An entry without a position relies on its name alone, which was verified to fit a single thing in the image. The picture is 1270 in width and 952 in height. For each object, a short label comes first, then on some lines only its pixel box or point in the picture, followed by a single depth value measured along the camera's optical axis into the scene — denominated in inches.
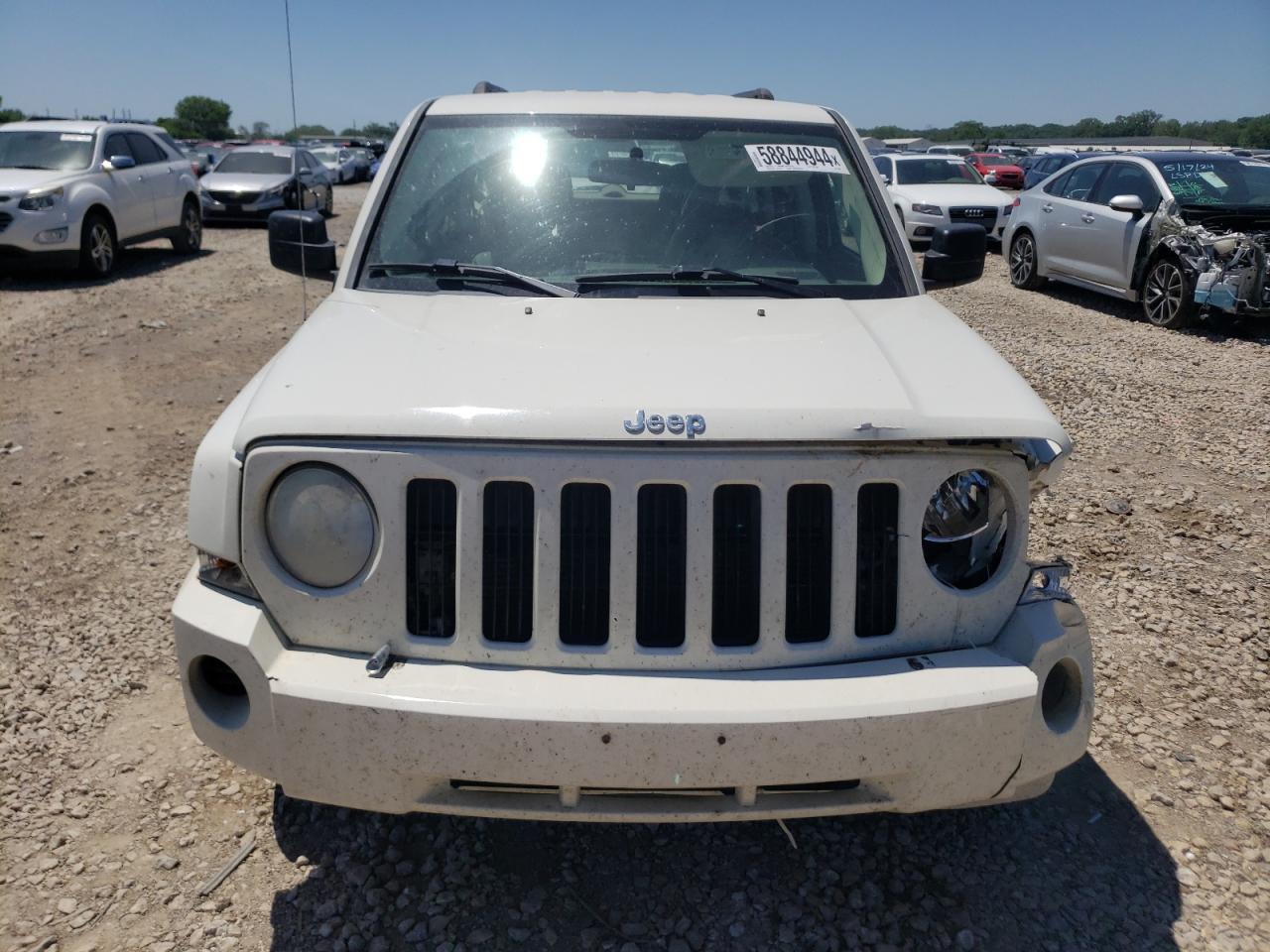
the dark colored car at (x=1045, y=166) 695.1
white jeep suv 89.9
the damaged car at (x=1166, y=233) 386.6
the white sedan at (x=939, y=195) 621.9
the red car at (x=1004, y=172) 963.3
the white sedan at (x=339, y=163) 1204.5
